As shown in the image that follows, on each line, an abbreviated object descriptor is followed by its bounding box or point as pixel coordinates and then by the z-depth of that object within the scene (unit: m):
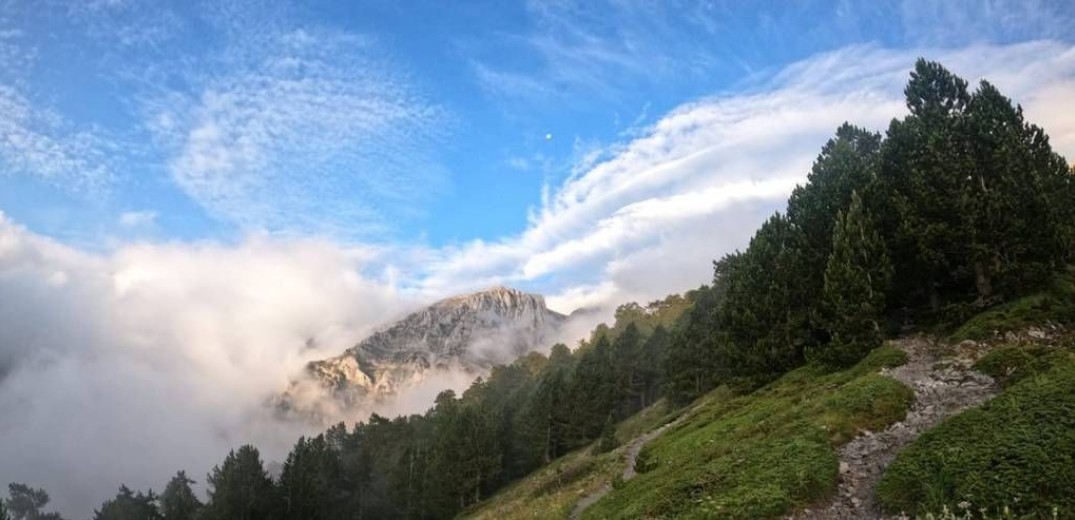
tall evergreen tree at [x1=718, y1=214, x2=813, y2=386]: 45.88
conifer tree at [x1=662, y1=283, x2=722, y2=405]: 77.44
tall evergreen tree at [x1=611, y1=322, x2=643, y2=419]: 104.57
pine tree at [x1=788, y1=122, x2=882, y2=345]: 44.94
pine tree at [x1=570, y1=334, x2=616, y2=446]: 93.00
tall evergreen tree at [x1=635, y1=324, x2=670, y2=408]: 108.75
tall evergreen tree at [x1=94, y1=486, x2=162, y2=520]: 112.00
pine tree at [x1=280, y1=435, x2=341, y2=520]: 94.44
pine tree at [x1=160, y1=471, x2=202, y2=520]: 101.81
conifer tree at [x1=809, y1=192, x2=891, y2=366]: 37.31
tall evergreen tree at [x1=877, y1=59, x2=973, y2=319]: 37.44
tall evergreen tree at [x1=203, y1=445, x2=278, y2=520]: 90.25
